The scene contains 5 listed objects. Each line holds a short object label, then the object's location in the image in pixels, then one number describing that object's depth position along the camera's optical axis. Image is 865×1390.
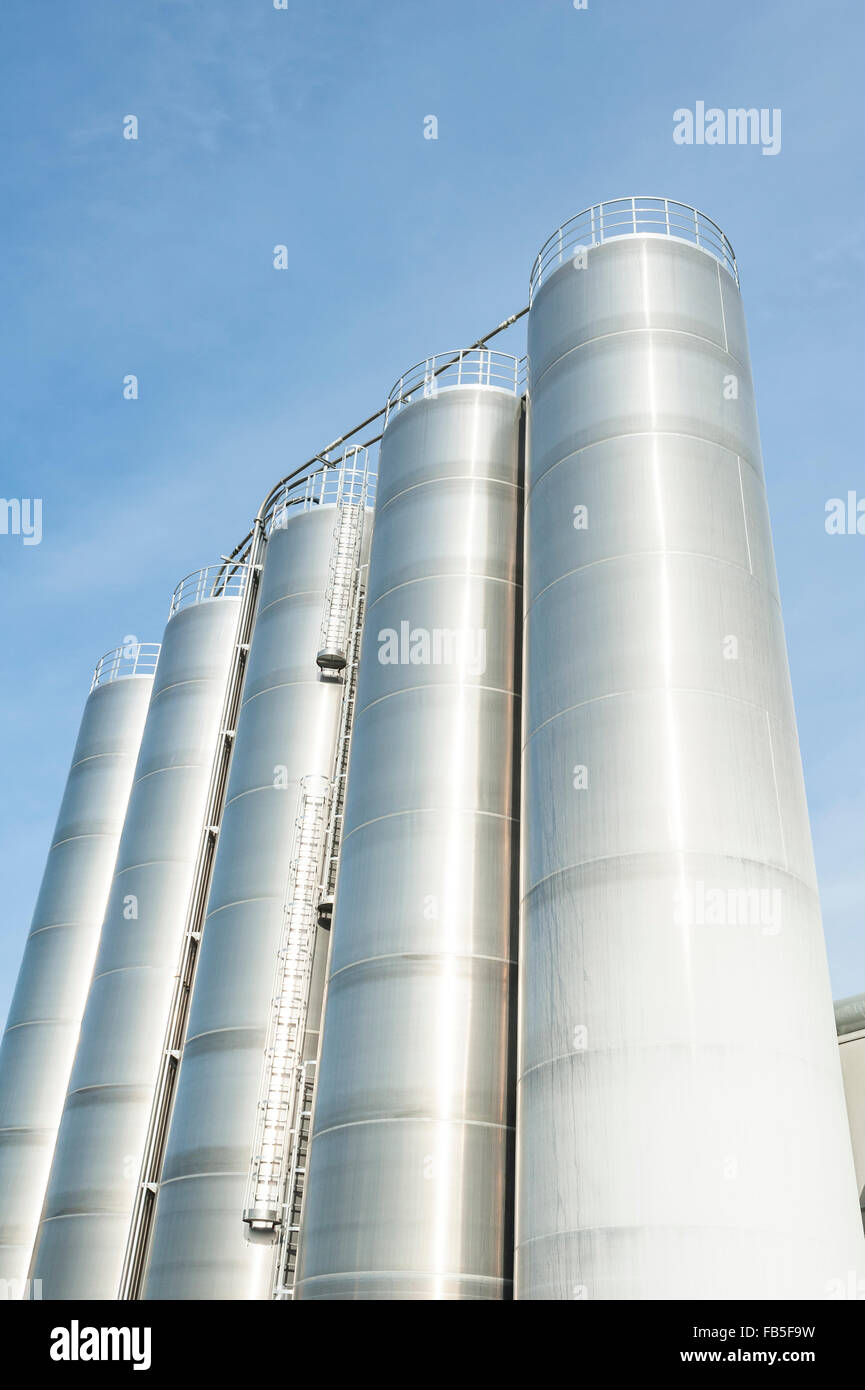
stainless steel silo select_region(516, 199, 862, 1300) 14.30
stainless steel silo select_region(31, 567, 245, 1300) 26.27
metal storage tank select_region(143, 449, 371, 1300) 21.38
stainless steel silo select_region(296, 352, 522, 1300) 17.30
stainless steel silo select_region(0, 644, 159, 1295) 30.84
